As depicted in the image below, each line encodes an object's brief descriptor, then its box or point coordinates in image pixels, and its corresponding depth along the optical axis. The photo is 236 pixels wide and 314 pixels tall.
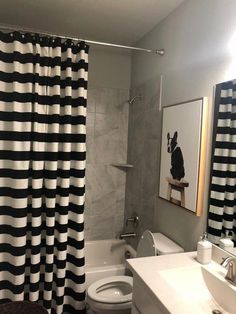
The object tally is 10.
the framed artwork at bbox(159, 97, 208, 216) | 1.70
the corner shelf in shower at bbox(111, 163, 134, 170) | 2.79
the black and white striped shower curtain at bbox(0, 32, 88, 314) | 1.79
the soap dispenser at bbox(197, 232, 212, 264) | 1.47
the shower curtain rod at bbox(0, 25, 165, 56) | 2.20
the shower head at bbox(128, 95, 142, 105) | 2.70
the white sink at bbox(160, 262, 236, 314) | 1.21
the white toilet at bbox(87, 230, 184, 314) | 1.87
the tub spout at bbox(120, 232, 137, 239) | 2.64
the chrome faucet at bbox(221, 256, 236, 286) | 1.27
